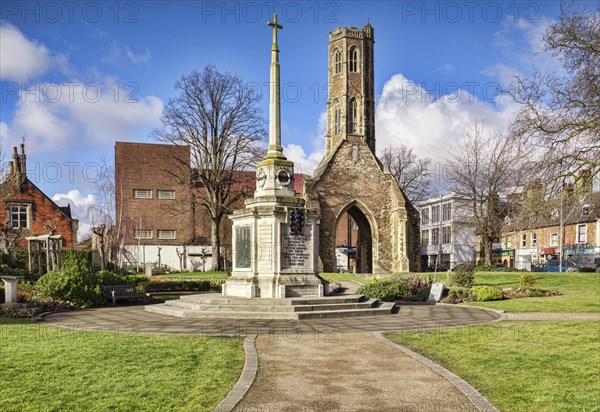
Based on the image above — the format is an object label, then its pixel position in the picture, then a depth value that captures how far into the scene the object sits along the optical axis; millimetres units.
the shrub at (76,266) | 19978
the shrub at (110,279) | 22219
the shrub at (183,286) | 28219
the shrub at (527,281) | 25233
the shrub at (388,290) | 21656
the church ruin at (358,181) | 44688
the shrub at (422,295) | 22927
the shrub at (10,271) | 25606
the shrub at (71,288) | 19031
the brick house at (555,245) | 51906
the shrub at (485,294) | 21719
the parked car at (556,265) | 51672
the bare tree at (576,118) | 17062
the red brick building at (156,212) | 52125
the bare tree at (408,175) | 59678
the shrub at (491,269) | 42719
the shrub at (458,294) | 22041
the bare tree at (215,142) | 41625
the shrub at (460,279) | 24797
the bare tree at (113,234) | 44469
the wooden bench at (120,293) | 21047
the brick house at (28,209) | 44469
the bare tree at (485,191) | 46906
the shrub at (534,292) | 23766
